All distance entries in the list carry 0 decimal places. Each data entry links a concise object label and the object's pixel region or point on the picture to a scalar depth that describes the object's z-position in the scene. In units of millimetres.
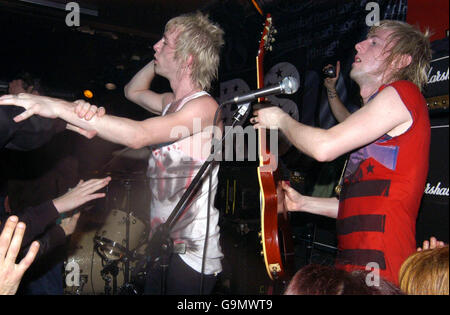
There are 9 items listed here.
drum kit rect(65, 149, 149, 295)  3884
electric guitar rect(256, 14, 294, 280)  1828
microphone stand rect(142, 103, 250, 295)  1624
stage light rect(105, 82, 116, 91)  5320
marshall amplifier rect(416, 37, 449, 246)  2176
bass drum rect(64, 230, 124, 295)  3973
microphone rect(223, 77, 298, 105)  1350
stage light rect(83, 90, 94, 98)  5117
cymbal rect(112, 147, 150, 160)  4297
